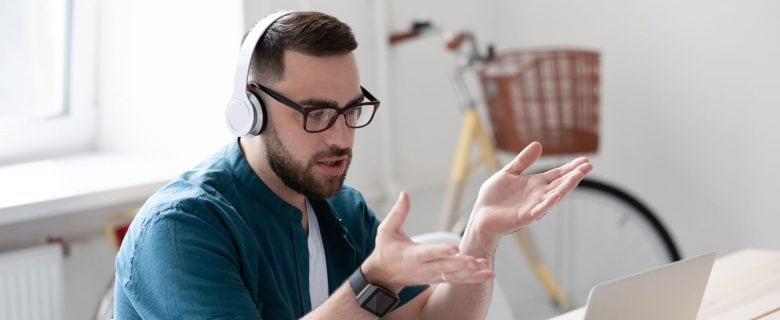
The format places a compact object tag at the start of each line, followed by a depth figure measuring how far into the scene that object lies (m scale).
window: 2.88
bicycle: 3.09
